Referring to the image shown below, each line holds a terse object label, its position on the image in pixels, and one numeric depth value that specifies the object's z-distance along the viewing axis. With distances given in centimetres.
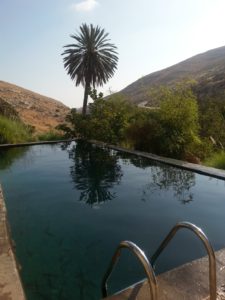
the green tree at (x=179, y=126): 787
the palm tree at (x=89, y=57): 1726
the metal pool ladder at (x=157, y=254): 149
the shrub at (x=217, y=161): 639
